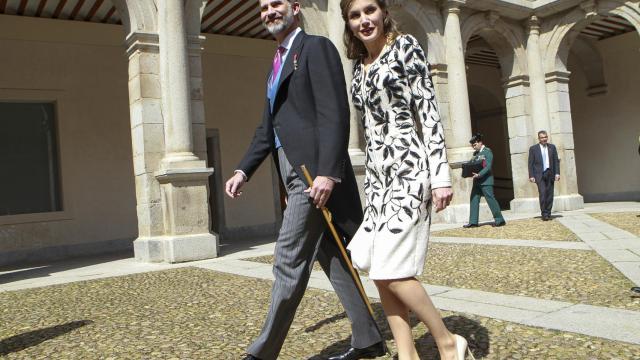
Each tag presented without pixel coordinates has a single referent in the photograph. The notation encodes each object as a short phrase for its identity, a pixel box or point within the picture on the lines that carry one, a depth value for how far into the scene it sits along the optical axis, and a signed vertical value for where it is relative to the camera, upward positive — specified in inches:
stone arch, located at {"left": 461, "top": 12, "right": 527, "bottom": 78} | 507.6 +132.7
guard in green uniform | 367.6 -0.7
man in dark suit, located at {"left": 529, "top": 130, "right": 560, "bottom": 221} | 390.6 +5.9
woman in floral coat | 81.3 +2.6
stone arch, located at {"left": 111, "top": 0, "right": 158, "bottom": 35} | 306.5 +108.3
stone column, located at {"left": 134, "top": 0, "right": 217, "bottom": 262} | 292.8 +18.9
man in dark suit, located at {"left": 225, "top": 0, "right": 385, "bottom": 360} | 93.5 +4.1
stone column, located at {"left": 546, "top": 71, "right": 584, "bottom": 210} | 522.0 +39.2
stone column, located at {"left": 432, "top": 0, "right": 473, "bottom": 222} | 454.0 +79.5
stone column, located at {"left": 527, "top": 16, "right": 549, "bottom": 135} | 523.2 +92.7
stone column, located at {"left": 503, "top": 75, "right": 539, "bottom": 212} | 510.0 +39.3
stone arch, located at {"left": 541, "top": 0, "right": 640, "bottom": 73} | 491.8 +140.6
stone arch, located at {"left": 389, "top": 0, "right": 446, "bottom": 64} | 447.2 +134.9
